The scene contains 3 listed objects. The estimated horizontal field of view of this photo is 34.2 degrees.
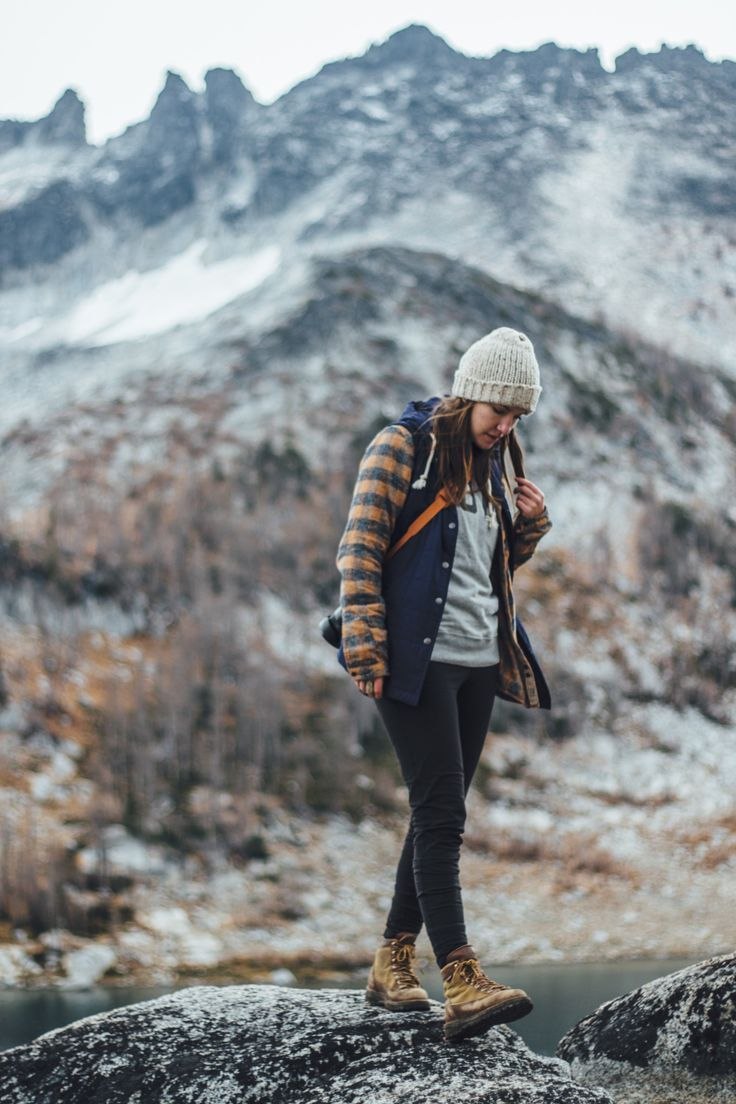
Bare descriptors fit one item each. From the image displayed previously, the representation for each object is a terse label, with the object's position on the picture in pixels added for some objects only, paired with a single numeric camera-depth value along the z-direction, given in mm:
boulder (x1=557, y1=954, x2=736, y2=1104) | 6262
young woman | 5531
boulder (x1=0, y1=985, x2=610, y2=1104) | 5262
